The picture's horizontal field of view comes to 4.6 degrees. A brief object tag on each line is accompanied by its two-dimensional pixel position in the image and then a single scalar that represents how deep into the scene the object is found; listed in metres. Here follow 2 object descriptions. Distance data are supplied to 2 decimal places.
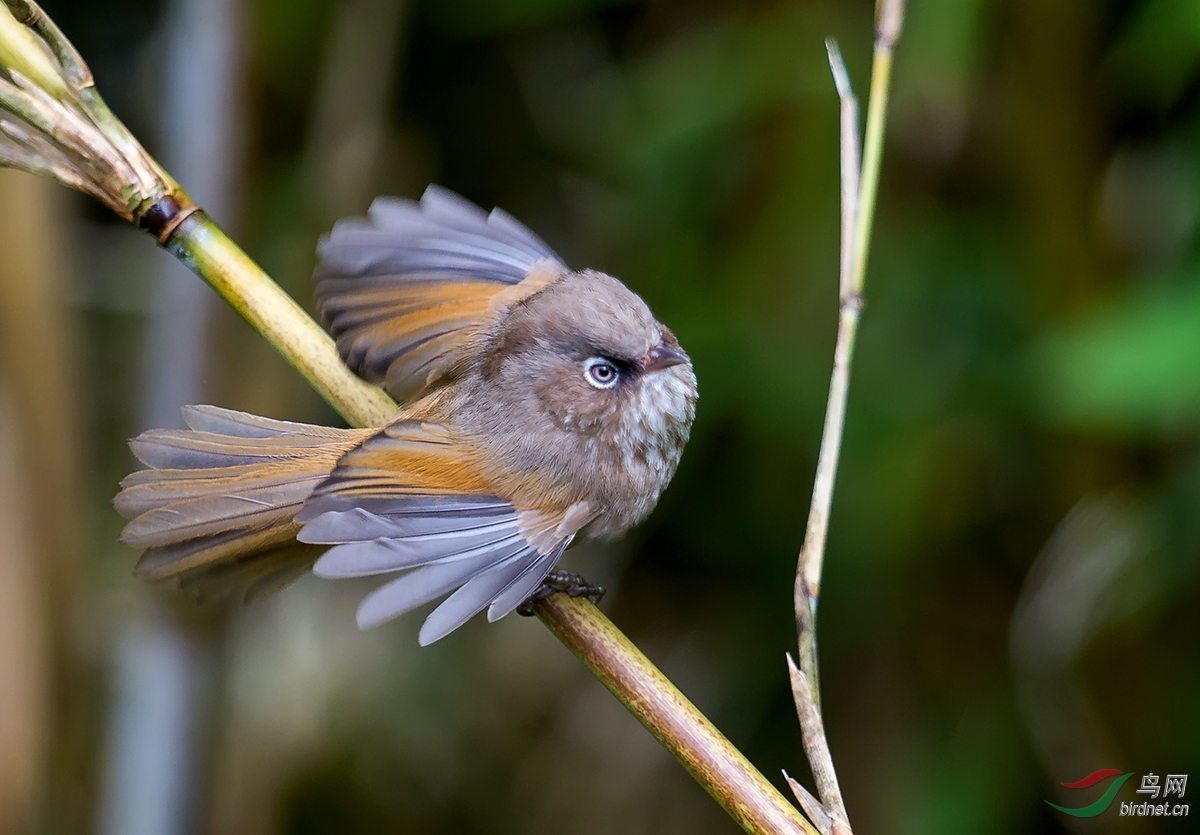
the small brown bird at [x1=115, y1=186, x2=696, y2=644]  2.71
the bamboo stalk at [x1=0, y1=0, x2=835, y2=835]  2.68
